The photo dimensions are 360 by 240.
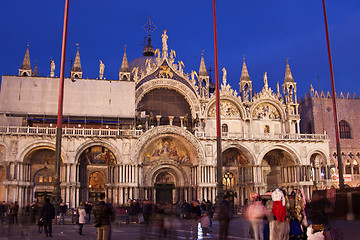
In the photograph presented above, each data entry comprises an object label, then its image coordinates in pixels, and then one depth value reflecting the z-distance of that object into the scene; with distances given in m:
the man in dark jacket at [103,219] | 11.39
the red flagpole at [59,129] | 21.80
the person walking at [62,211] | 25.33
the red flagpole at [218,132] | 23.72
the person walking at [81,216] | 18.12
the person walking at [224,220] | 13.38
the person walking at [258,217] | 12.28
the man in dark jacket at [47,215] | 16.62
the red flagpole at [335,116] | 25.36
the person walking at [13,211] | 24.06
